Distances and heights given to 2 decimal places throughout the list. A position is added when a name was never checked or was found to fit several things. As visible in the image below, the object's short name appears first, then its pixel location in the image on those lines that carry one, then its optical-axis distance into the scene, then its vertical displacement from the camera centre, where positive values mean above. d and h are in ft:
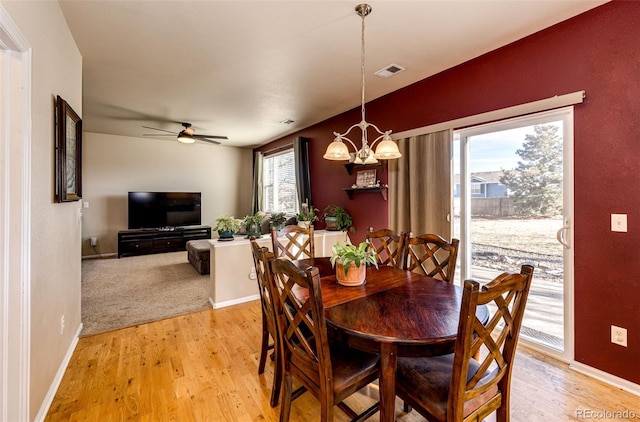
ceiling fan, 15.74 +4.28
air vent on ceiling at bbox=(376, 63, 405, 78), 9.43 +4.86
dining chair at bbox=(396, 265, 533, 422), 3.39 -2.39
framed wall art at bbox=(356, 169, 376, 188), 12.65 +1.47
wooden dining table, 3.94 -1.71
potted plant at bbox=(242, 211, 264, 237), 12.44 -0.70
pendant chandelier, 6.29 +1.37
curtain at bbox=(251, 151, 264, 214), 22.47 +2.19
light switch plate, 6.20 -0.29
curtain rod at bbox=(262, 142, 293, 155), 19.16 +4.50
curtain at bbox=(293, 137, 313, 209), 16.75 +2.34
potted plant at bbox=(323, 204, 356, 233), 13.89 -0.57
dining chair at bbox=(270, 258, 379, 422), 4.01 -2.51
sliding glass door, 7.25 +0.01
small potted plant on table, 5.73 -1.08
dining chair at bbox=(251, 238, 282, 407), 5.03 -1.96
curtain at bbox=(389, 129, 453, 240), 9.59 +0.89
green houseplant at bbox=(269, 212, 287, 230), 15.74 -0.64
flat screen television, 19.95 +0.05
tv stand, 19.34 -2.12
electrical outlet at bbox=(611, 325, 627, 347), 6.26 -2.86
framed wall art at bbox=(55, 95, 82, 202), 6.32 +1.42
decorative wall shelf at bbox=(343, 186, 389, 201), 11.98 +0.91
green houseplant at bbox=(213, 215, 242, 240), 11.54 -0.76
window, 19.67 +1.99
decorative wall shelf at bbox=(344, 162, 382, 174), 12.94 +2.05
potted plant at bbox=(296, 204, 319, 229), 13.50 -0.37
